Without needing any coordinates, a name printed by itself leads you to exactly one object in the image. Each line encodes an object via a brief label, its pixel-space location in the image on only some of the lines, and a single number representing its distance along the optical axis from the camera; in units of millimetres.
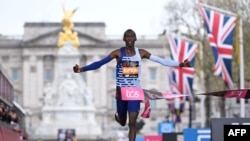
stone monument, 110000
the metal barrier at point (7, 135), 17686
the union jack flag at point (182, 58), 54750
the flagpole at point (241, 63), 44781
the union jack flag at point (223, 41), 40406
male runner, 13570
